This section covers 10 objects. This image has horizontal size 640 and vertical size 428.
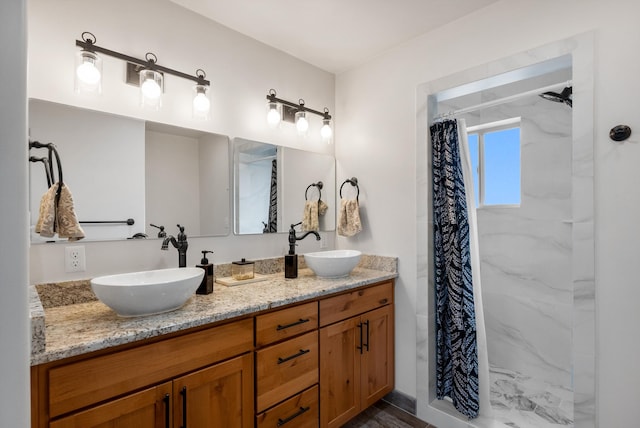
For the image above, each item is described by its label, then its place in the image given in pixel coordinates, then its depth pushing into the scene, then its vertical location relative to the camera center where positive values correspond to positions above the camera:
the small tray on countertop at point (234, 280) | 1.84 -0.40
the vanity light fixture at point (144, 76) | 1.49 +0.71
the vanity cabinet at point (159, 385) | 1.01 -0.62
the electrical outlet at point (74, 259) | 1.47 -0.21
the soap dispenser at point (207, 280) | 1.66 -0.35
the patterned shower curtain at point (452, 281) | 1.98 -0.43
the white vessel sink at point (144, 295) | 1.19 -0.31
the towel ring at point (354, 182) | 2.55 +0.25
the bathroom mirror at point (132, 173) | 1.48 +0.22
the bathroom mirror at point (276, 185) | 2.14 +0.21
